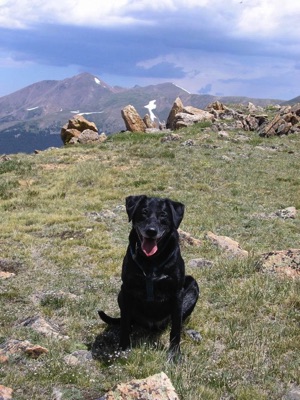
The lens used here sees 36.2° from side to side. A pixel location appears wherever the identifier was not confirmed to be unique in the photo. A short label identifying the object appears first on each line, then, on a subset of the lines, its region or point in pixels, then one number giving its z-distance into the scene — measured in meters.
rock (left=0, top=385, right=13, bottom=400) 4.26
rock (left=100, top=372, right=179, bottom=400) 4.06
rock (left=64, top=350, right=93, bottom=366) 5.24
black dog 5.45
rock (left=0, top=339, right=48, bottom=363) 5.32
